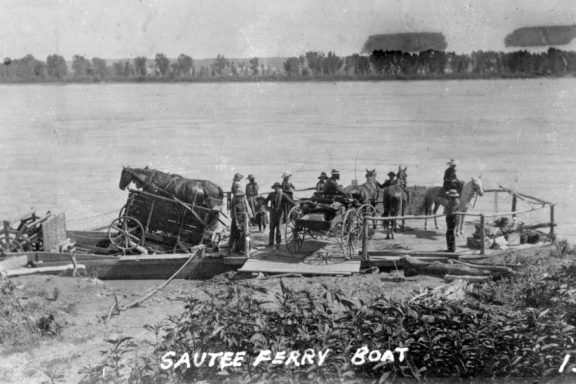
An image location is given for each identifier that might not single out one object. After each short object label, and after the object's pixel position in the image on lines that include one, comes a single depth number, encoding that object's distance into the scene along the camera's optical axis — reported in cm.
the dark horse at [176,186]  1545
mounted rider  1642
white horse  1520
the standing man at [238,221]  1478
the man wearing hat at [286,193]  1528
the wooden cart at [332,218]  1365
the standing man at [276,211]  1504
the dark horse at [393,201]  1571
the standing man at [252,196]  1839
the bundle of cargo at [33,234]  1597
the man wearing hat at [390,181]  1684
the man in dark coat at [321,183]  1594
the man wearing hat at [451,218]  1401
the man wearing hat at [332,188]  1421
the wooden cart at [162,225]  1560
